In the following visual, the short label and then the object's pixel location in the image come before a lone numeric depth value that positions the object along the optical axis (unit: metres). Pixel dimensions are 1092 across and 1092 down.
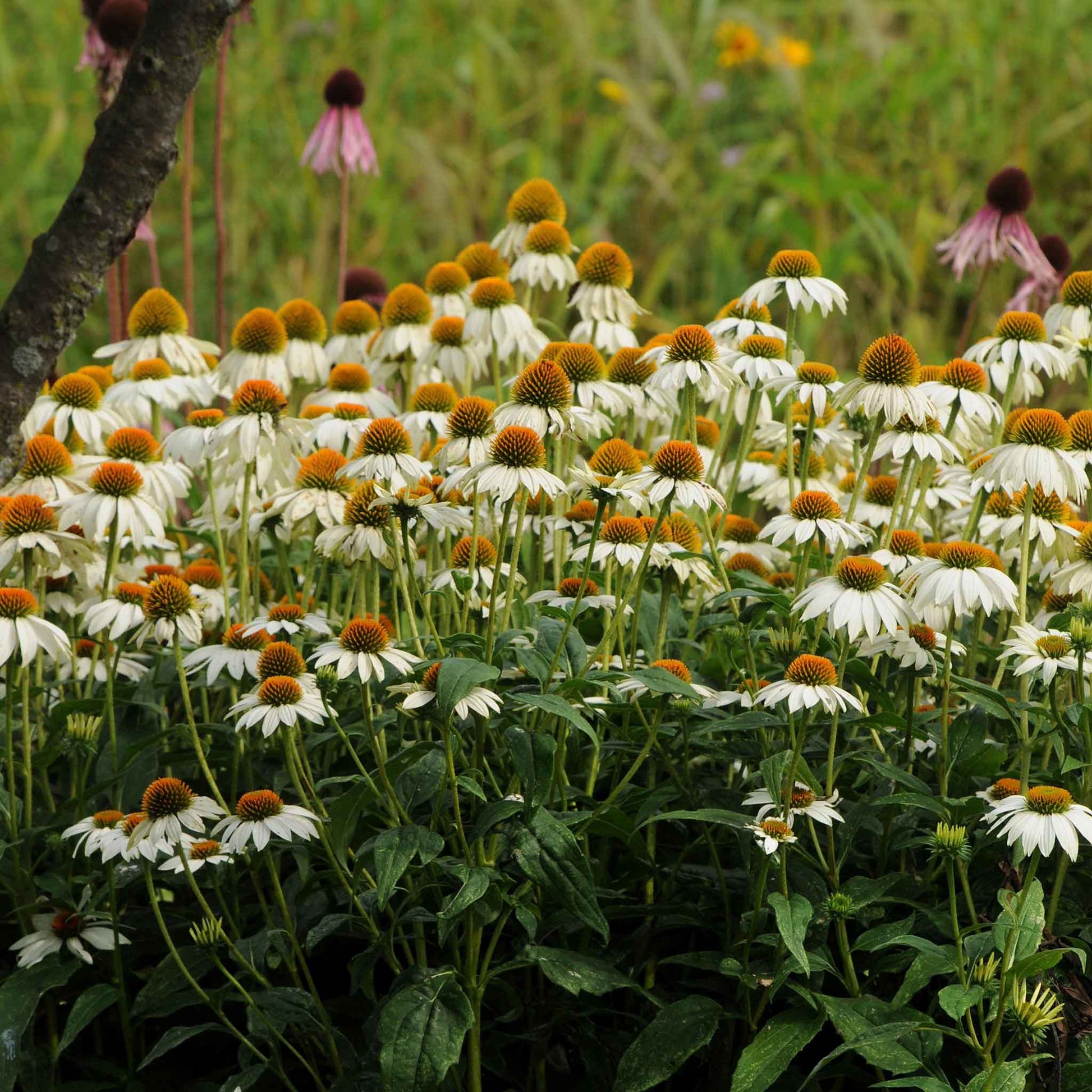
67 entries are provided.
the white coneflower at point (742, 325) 5.14
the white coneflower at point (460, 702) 4.81
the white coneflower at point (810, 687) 4.83
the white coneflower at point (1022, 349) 5.11
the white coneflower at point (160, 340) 5.29
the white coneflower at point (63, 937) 4.95
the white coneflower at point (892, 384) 4.96
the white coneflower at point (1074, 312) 5.15
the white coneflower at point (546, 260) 5.25
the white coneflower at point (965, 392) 5.06
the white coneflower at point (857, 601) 4.86
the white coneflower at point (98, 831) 4.88
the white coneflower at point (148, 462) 5.16
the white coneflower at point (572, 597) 4.99
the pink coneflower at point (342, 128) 5.72
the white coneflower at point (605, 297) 5.24
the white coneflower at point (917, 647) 4.94
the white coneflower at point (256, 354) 5.23
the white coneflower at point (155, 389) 5.24
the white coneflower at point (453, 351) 5.25
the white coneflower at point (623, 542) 4.98
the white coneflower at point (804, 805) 4.84
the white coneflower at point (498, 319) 5.22
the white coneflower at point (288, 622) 4.96
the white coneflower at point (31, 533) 5.01
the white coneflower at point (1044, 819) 4.79
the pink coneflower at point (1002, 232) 5.48
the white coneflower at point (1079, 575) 4.96
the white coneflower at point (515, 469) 4.85
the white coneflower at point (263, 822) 4.86
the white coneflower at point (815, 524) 4.94
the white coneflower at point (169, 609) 4.93
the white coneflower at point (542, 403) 4.91
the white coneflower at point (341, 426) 5.17
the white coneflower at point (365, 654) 4.86
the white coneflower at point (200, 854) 4.86
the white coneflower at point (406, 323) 5.28
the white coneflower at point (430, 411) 5.15
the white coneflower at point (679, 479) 4.90
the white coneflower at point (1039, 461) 4.95
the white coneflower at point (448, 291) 5.33
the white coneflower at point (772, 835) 4.80
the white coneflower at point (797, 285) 5.08
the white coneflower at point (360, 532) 4.93
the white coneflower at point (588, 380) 5.09
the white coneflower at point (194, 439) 5.10
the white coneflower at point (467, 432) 4.96
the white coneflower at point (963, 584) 4.88
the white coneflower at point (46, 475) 5.11
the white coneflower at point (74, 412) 5.20
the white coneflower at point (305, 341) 5.29
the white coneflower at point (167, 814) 4.86
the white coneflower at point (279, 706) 4.85
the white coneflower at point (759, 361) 5.07
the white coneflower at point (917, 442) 5.02
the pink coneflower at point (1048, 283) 5.53
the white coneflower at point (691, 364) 5.00
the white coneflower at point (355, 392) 5.27
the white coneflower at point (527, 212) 5.31
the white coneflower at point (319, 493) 5.04
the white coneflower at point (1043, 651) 4.88
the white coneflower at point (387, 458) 4.95
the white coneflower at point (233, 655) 4.96
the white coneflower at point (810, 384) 5.01
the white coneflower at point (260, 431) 5.04
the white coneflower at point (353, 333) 5.40
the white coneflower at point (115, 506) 5.03
